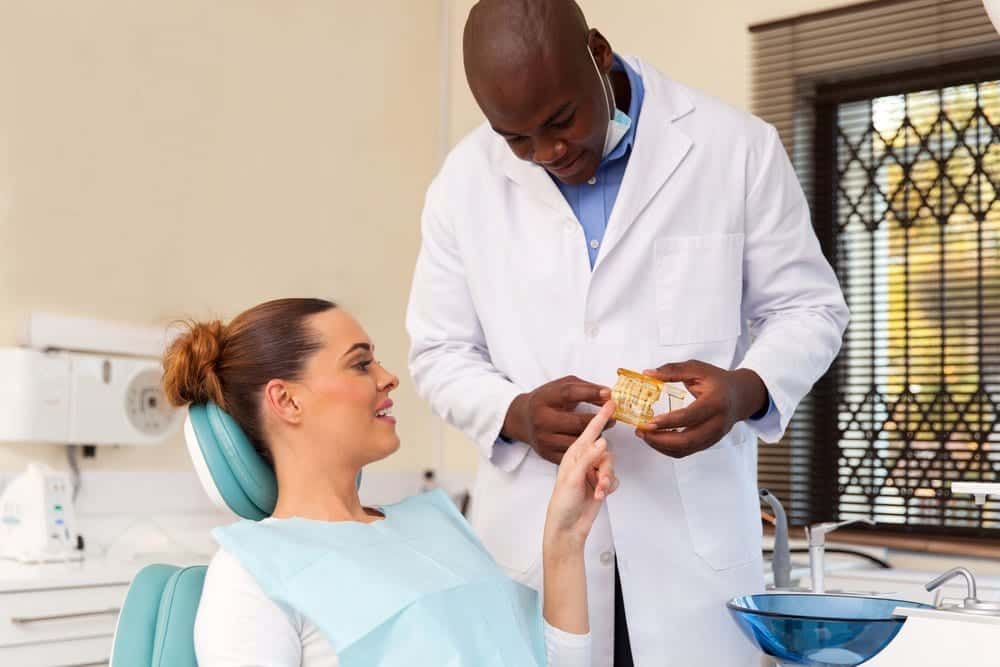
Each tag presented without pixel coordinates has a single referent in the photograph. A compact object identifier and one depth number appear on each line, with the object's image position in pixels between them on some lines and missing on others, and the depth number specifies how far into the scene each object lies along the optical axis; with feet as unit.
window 9.86
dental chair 4.66
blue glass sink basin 4.66
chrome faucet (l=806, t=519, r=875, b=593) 6.30
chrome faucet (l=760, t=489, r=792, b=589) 7.72
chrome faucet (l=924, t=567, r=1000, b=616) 4.57
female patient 4.61
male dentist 5.18
